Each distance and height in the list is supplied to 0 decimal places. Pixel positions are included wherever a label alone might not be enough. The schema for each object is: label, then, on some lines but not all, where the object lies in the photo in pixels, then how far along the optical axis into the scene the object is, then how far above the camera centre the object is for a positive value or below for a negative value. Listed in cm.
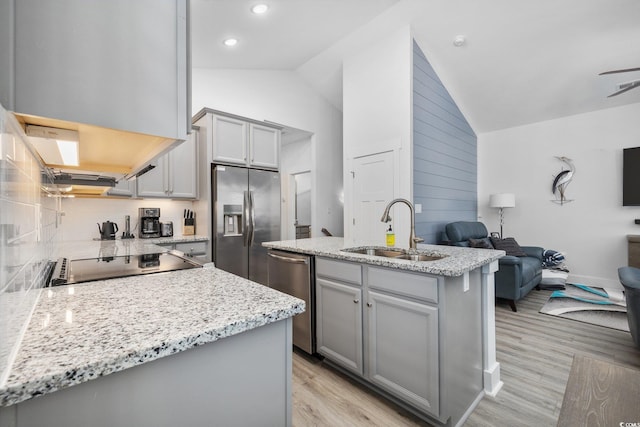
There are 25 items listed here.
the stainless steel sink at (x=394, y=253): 205 -31
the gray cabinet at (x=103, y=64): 58 +35
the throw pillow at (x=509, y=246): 416 -50
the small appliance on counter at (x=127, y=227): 333 -16
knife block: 374 -18
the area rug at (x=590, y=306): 310 -117
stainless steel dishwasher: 227 -61
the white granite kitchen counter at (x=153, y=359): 51 -29
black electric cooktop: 119 -27
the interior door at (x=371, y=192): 379 +29
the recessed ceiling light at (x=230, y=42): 350 +215
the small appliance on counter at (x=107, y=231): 311 -19
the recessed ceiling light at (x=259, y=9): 300 +220
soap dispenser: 223 -21
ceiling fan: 267 +123
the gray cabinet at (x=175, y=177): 333 +45
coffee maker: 338 -11
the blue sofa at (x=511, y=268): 334 -69
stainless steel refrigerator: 359 -6
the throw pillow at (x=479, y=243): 404 -45
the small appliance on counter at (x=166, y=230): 356 -21
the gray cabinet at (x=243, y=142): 370 +99
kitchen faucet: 205 -15
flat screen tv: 405 +51
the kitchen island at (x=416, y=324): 151 -69
